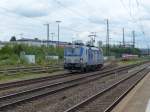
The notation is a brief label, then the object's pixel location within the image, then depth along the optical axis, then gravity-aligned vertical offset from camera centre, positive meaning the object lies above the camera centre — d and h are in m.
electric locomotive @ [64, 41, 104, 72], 25.42 -0.34
